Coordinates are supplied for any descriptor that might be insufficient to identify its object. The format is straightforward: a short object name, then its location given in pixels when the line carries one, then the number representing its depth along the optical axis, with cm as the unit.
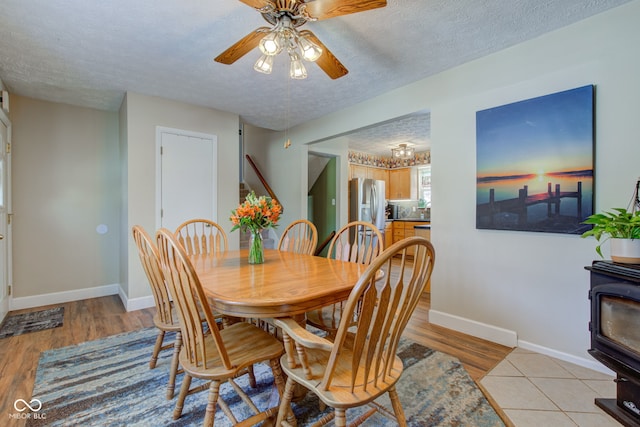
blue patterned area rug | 150
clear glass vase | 190
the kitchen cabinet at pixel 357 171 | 628
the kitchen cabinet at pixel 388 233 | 671
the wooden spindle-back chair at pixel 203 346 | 113
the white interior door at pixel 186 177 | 339
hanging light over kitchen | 558
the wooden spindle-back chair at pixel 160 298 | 158
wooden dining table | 116
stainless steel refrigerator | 584
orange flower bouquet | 179
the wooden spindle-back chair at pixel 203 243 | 241
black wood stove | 138
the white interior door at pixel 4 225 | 281
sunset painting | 195
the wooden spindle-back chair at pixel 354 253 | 182
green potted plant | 145
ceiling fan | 145
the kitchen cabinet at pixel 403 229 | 645
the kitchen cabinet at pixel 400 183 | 685
